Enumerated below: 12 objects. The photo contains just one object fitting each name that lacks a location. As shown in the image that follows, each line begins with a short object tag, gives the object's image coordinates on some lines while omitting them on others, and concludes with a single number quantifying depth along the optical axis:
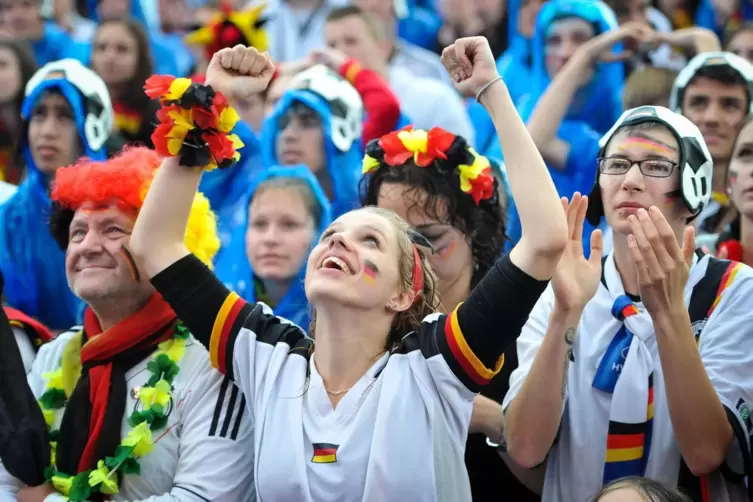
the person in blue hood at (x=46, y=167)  9.85
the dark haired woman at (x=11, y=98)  12.35
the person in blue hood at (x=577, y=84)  10.30
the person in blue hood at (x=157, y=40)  15.18
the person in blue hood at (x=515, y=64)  12.37
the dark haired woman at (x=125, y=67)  12.70
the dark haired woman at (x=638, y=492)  5.77
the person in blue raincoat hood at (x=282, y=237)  9.20
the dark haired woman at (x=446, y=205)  7.71
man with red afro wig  6.46
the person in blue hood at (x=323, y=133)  11.02
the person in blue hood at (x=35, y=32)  14.45
